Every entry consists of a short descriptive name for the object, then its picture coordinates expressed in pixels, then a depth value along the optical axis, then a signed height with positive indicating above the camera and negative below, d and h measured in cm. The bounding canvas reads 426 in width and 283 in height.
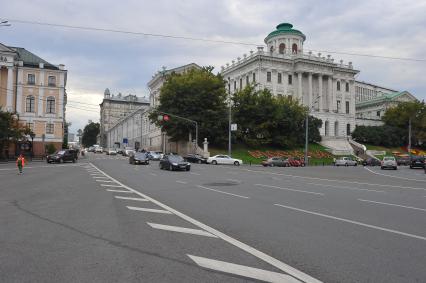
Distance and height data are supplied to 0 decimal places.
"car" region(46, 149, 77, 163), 4897 -88
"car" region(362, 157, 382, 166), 6950 -138
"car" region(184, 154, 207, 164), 5877 -101
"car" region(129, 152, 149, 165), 4706 -98
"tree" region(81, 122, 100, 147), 19162 +751
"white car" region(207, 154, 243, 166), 5666 -116
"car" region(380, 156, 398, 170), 4797 -103
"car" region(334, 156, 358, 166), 6294 -130
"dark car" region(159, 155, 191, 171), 3484 -103
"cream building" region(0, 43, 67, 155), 7056 +961
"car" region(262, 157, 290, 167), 5616 -131
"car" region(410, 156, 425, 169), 5061 -91
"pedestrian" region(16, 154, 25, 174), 2773 -90
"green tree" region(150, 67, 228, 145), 6856 +753
